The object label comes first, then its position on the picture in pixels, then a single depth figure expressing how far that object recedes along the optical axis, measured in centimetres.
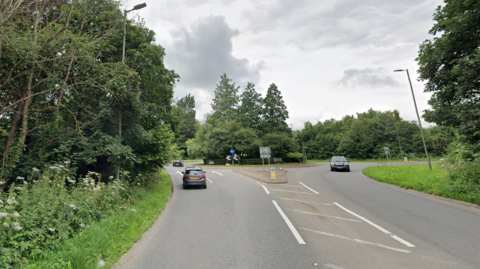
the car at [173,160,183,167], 4306
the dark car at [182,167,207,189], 1577
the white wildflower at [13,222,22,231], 388
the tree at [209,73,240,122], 5256
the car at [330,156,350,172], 2586
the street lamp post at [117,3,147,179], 970
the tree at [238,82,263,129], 5141
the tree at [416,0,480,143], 911
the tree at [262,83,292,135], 4941
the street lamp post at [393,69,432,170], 1880
